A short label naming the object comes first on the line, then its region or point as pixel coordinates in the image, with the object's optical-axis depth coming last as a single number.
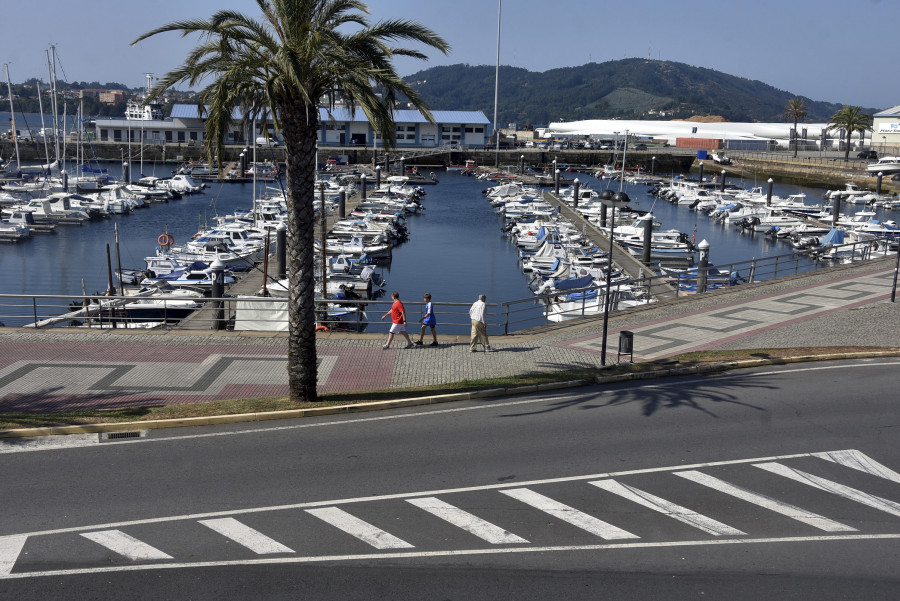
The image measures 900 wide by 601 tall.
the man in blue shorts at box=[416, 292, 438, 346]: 21.91
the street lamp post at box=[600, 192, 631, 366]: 19.72
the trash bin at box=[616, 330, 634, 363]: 20.03
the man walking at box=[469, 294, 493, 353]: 21.03
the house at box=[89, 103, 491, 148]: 139.12
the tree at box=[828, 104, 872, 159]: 132.38
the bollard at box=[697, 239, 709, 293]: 32.09
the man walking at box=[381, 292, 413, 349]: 21.47
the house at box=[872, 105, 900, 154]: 141.12
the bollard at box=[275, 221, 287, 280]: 46.28
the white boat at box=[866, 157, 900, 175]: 108.44
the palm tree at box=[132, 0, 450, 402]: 15.84
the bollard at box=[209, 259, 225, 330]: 25.83
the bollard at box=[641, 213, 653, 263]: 52.94
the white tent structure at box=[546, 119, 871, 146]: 179.88
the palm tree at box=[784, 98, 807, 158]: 156.88
